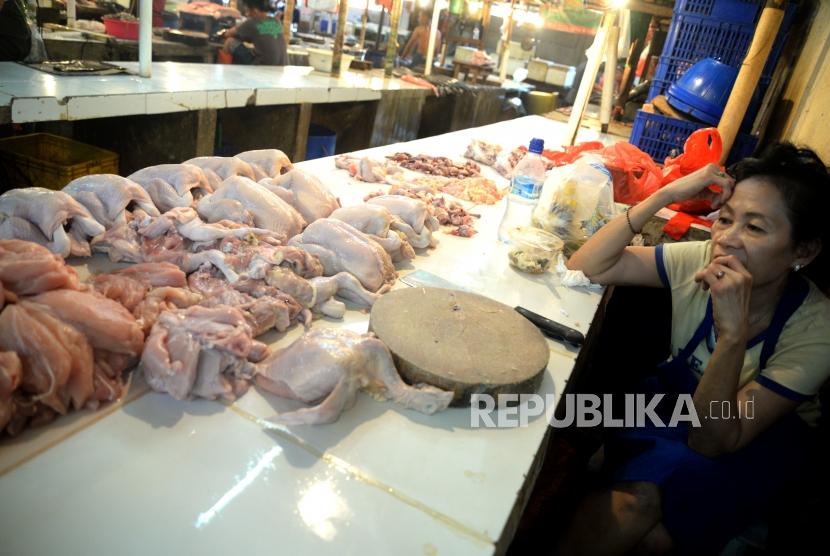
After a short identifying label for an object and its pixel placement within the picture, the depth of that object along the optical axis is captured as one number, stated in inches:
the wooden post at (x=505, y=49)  518.3
